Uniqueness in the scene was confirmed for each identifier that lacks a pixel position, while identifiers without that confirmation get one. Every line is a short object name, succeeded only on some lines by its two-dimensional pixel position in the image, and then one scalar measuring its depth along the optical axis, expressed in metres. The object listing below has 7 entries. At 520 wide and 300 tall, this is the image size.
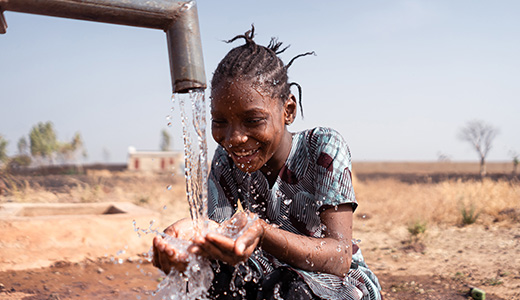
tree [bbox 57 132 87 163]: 29.14
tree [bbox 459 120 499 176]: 29.78
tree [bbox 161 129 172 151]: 50.94
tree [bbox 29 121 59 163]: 30.29
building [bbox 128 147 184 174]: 33.69
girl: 1.52
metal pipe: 1.37
